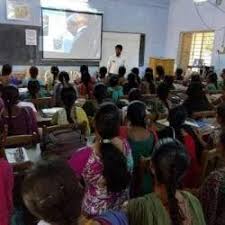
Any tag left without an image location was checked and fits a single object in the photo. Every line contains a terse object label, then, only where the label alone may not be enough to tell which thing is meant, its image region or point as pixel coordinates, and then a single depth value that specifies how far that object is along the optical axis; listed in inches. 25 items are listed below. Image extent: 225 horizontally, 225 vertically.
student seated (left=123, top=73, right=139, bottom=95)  177.8
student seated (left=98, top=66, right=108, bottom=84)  198.0
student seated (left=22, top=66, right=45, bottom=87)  174.2
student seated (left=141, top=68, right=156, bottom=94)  186.1
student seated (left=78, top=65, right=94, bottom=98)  169.2
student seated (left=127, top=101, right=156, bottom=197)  76.8
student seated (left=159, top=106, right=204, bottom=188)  83.7
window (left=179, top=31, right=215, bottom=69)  281.1
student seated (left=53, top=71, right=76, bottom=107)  146.4
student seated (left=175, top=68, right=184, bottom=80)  259.6
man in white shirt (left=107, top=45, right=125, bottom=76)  249.8
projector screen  261.3
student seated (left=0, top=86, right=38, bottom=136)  95.4
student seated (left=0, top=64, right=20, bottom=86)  165.9
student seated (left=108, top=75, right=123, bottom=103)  158.9
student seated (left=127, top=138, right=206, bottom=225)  43.8
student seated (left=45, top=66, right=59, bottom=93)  186.2
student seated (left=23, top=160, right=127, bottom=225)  30.5
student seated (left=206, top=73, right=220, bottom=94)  199.9
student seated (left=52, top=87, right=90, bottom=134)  100.5
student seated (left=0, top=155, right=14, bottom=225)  58.5
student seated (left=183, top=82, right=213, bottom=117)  142.4
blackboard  243.0
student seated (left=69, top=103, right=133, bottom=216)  57.1
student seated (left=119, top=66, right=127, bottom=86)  190.3
